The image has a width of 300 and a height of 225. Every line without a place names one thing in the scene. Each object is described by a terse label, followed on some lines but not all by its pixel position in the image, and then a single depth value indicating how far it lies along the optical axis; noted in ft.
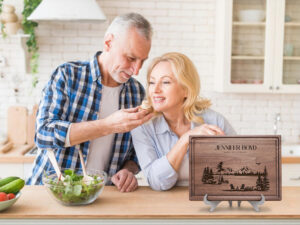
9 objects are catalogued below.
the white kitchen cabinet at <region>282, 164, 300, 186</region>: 12.11
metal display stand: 5.47
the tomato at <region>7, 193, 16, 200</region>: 5.39
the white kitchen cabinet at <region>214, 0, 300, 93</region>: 12.80
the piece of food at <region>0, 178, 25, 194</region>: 5.56
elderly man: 6.31
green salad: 5.41
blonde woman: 6.37
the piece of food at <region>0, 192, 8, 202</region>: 5.27
